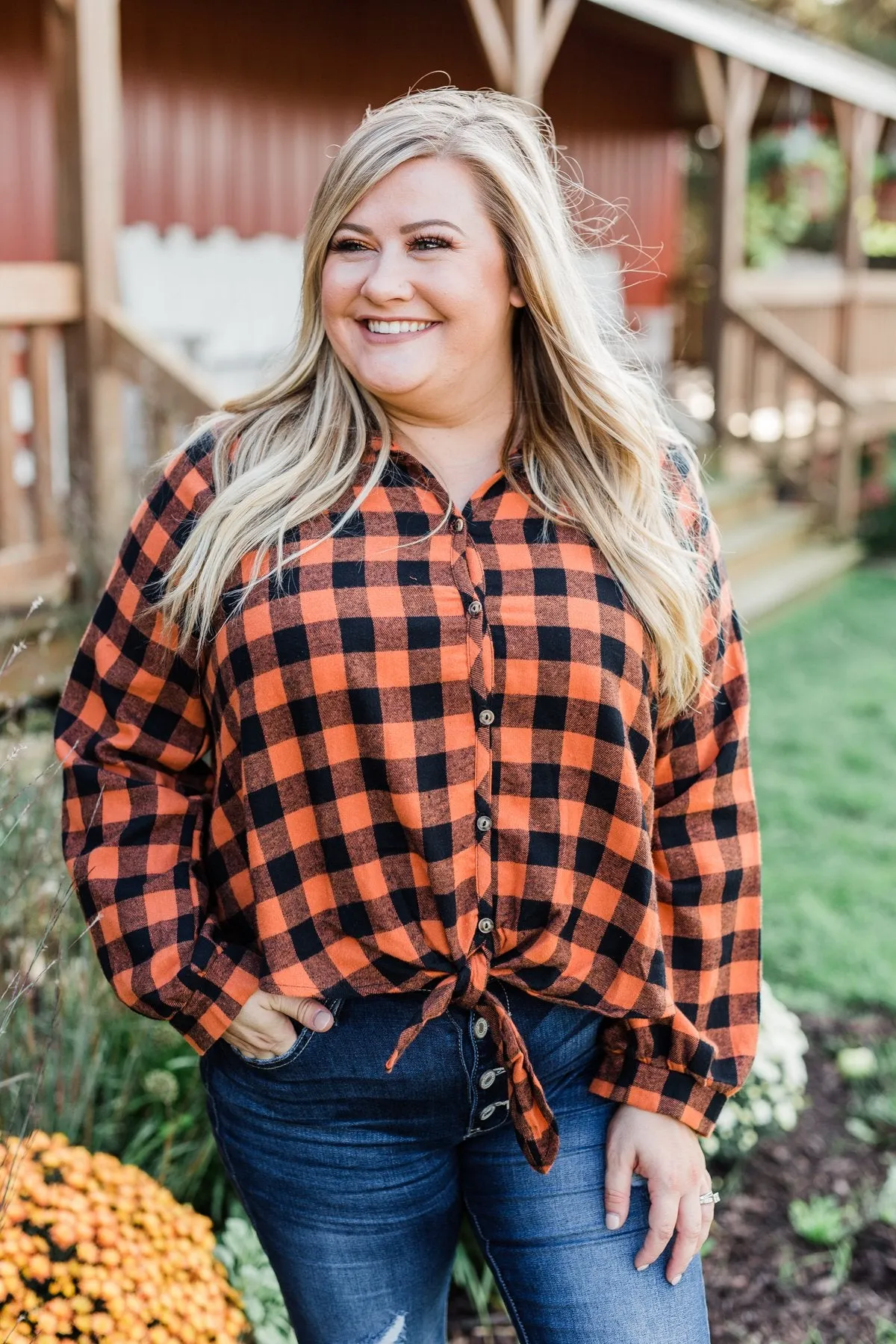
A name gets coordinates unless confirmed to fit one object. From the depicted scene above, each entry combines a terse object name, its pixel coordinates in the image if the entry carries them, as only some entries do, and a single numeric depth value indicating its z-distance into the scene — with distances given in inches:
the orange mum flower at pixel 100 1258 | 71.2
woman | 67.6
